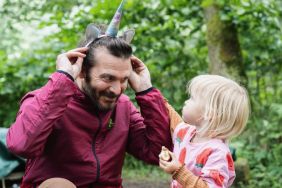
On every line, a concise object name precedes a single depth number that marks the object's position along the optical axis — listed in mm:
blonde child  2408
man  2508
